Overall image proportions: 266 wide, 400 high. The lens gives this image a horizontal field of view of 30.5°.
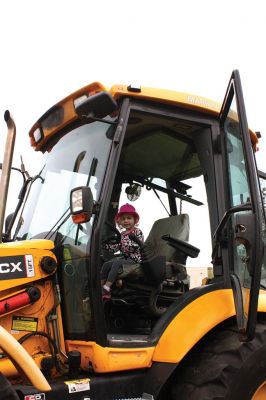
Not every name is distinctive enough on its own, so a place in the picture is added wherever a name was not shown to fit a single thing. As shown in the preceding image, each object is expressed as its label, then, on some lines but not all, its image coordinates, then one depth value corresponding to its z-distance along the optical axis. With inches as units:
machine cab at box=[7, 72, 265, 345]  123.6
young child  149.3
